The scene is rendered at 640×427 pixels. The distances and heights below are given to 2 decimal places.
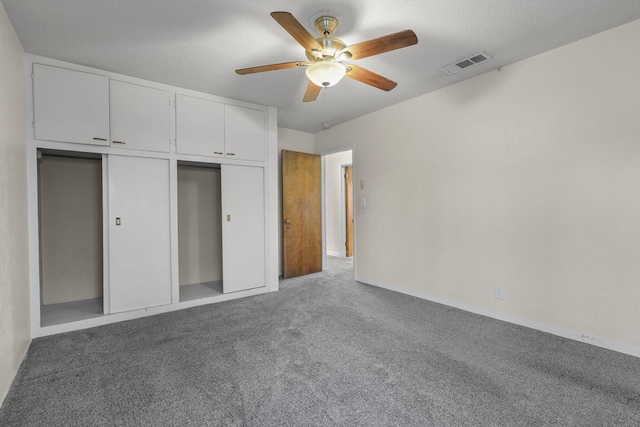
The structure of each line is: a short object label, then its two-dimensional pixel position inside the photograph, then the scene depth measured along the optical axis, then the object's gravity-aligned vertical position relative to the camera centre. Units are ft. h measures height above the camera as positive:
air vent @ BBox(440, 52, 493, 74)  8.80 +4.49
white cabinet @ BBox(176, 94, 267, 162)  11.08 +3.25
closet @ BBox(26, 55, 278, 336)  9.00 +0.79
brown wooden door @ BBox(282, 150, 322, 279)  15.71 -0.16
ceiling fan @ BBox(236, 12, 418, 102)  6.14 +3.57
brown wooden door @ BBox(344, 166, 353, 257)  21.44 +0.19
